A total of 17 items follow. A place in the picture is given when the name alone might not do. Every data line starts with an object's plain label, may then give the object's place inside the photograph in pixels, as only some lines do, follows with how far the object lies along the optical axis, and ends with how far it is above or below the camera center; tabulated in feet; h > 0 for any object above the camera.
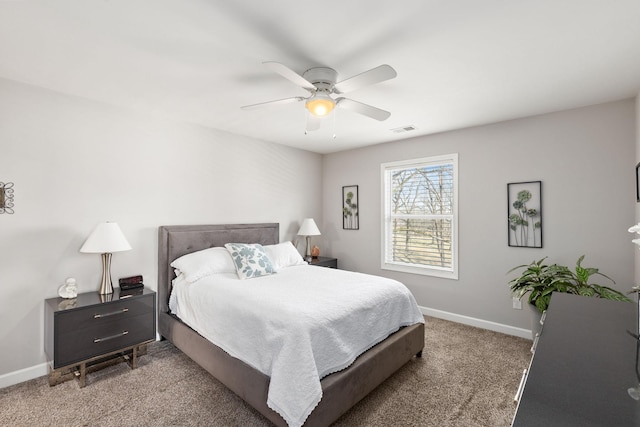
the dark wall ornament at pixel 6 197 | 7.82 +0.45
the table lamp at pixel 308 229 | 14.73 -0.66
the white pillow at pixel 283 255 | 11.87 -1.60
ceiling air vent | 11.93 +3.47
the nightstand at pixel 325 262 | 14.38 -2.22
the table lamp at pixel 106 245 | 8.37 -0.83
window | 12.82 -0.01
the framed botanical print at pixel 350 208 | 15.60 +0.39
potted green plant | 8.63 -2.04
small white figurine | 8.34 -2.06
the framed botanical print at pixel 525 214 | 10.50 +0.07
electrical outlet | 10.84 -3.11
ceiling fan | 5.98 +2.80
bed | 6.18 -3.49
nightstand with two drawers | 7.53 -3.02
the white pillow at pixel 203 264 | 9.82 -1.63
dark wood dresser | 2.33 -1.54
